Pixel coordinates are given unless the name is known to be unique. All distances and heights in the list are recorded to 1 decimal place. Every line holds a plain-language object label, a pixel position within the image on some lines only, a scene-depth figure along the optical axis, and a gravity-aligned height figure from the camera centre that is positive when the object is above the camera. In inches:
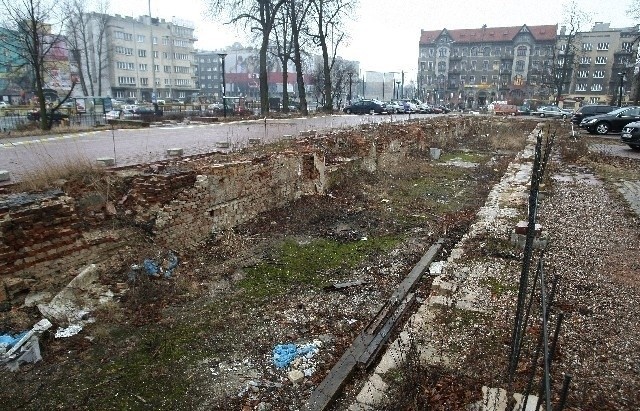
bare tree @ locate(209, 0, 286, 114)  1037.8 +227.0
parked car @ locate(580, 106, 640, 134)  917.8 -8.1
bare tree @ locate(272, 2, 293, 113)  1203.9 +236.4
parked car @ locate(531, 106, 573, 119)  1766.6 +16.6
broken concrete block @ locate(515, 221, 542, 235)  270.7 -70.0
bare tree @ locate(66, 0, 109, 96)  2453.2 +439.7
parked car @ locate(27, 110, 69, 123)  907.6 -5.1
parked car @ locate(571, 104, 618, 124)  1166.6 +14.1
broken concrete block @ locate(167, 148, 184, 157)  354.9 -30.6
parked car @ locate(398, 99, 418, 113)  1747.4 +35.0
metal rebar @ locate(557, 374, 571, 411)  64.0 -42.0
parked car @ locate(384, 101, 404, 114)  1571.1 +27.1
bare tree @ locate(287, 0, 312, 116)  1173.7 +249.5
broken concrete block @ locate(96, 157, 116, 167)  281.3 -30.9
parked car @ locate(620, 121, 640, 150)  689.6 -29.8
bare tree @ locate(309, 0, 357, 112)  1247.5 +265.0
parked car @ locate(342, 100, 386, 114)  1439.5 +23.4
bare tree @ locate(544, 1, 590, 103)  2538.4 +328.1
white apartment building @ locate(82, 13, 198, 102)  2758.4 +384.6
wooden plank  144.3 -89.6
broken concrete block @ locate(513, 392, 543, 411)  126.7 -84.9
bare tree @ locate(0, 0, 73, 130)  812.6 +154.1
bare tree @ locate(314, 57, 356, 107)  1788.1 +160.2
